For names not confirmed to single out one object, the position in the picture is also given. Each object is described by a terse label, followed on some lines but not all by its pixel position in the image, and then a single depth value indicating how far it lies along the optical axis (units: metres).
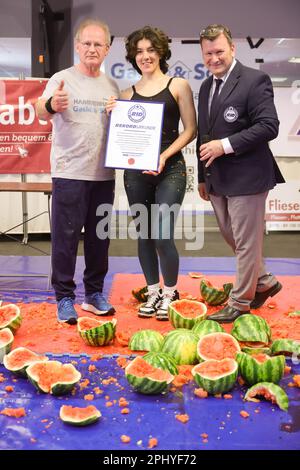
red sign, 6.45
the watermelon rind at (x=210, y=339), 2.33
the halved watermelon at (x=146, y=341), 2.56
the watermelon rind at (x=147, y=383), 2.09
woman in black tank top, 3.11
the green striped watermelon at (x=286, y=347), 2.51
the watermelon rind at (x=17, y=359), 2.28
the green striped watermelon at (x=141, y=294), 3.59
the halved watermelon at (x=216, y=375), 2.11
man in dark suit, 2.90
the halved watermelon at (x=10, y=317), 2.85
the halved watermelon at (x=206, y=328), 2.59
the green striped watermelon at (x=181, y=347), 2.43
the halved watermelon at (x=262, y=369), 2.17
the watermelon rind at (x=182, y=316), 2.89
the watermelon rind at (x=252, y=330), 2.66
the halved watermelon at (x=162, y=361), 2.23
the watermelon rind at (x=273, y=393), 2.00
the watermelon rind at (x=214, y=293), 3.50
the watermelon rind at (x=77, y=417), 1.85
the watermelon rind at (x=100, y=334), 2.65
